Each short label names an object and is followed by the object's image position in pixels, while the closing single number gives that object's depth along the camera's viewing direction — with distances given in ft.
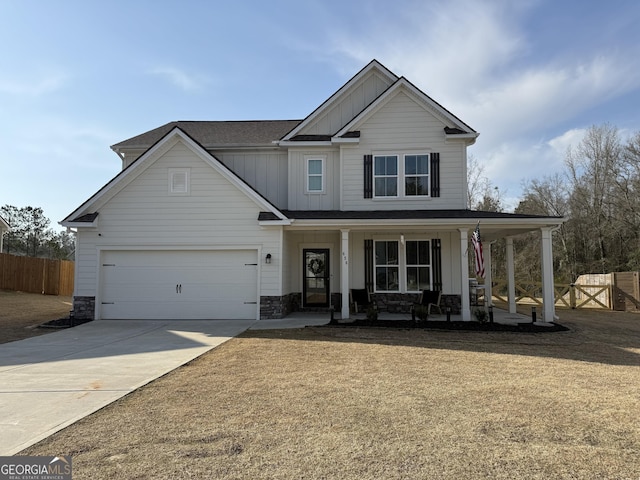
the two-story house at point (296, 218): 41.34
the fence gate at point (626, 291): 56.34
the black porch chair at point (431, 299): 43.27
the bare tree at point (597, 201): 89.15
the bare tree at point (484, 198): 104.01
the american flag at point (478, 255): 35.53
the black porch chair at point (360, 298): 44.98
